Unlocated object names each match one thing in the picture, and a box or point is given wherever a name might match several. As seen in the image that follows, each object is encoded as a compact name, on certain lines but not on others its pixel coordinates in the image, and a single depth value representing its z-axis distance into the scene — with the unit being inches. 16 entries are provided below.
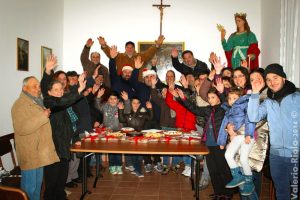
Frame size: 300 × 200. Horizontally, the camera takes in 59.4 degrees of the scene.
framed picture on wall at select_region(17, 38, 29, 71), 202.2
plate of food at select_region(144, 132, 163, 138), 157.8
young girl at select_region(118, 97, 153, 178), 193.9
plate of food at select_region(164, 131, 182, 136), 163.8
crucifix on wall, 271.8
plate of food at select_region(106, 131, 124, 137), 160.2
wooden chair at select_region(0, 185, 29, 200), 57.7
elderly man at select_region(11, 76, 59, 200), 116.2
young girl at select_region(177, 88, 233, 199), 150.1
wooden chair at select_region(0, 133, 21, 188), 139.7
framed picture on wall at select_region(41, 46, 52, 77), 244.4
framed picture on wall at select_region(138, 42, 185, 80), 282.0
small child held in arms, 125.4
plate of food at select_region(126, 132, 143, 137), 162.4
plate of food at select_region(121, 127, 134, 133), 173.3
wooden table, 131.6
